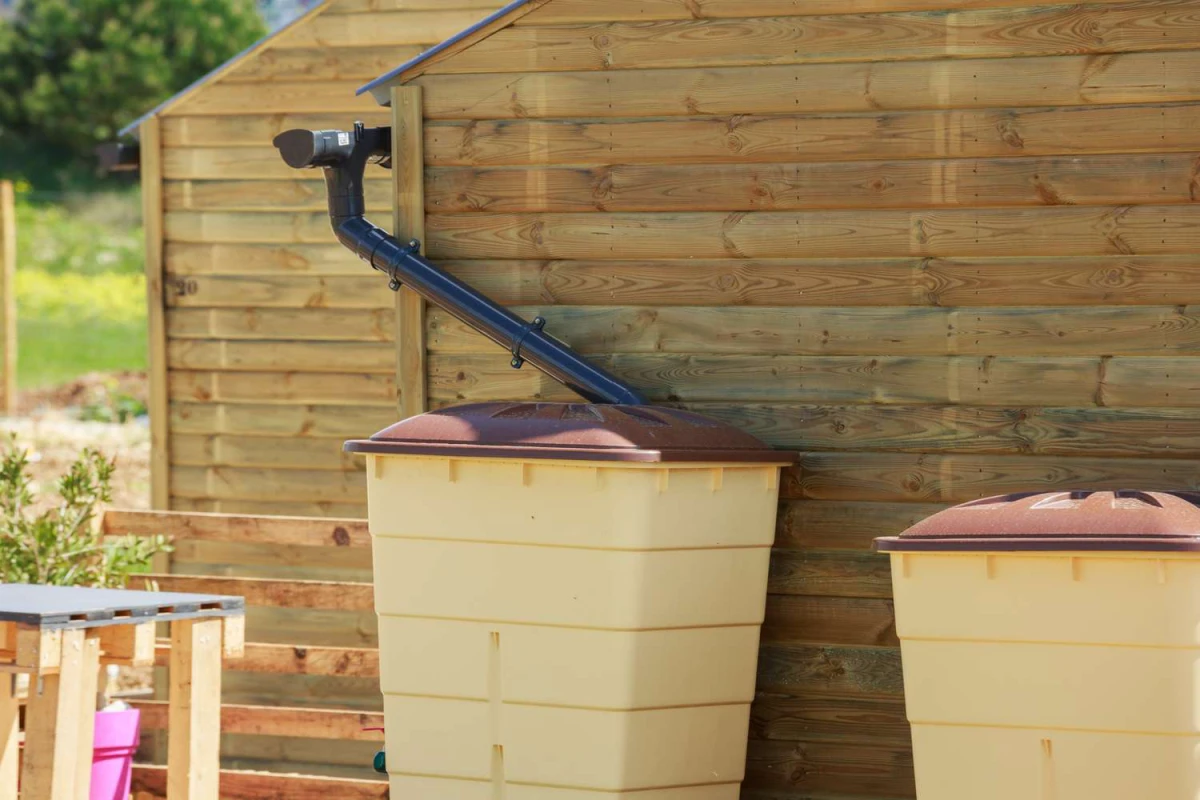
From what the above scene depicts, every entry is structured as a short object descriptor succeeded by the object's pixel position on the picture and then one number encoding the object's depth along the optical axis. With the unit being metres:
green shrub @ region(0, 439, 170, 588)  11.91
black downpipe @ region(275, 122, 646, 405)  9.99
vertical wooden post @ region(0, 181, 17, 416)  26.70
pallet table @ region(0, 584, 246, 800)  8.52
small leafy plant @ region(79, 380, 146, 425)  29.91
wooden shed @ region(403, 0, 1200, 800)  9.37
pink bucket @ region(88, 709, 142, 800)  10.23
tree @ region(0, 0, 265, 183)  51.28
